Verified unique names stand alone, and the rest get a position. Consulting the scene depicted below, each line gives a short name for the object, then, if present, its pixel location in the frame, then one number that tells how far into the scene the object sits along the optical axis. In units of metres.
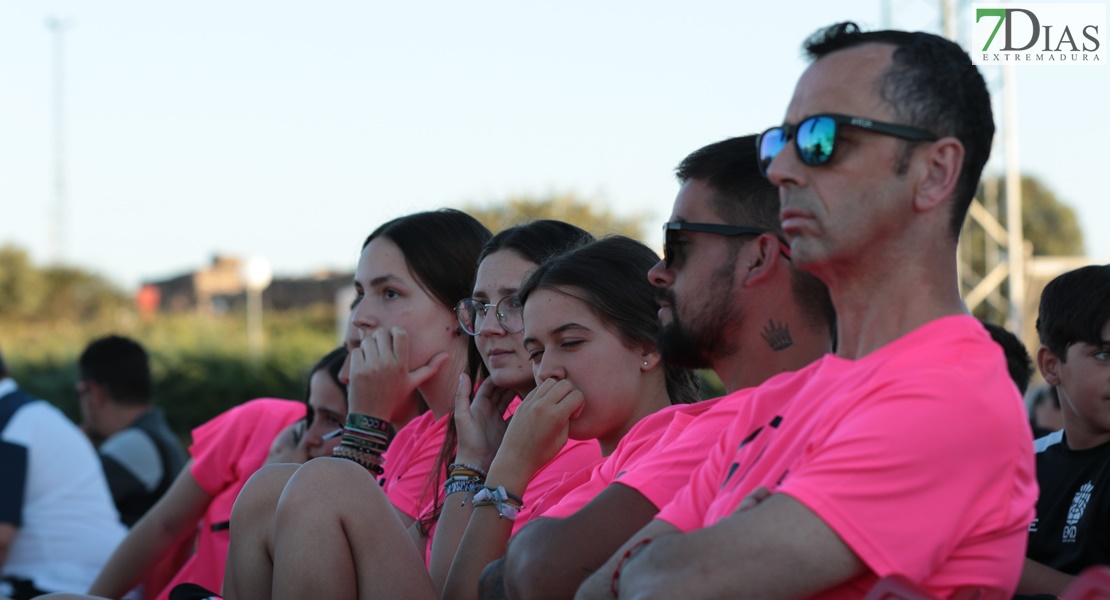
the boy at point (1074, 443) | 3.25
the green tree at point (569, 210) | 24.74
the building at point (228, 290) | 40.69
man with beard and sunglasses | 2.53
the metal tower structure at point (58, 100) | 36.06
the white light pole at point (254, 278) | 23.26
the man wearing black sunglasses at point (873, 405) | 1.85
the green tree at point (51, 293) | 45.97
